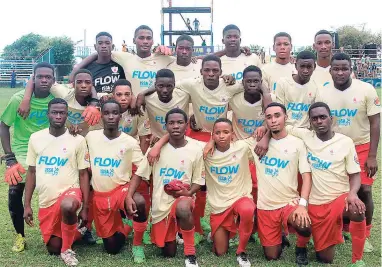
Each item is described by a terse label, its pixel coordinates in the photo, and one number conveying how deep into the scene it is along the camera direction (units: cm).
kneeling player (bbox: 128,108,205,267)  455
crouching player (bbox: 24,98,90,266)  454
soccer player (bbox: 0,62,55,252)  476
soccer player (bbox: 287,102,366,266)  434
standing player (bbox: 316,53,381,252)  475
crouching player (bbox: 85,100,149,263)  465
